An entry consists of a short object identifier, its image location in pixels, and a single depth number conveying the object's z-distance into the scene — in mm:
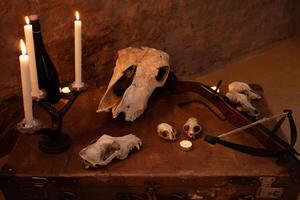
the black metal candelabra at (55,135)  1153
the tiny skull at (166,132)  1281
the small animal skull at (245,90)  1504
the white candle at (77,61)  1187
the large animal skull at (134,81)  1341
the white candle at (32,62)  1053
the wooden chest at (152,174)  1152
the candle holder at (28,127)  1040
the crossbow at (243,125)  1156
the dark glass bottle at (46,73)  1382
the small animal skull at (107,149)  1151
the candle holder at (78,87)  1185
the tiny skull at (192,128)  1294
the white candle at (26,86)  958
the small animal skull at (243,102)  1392
